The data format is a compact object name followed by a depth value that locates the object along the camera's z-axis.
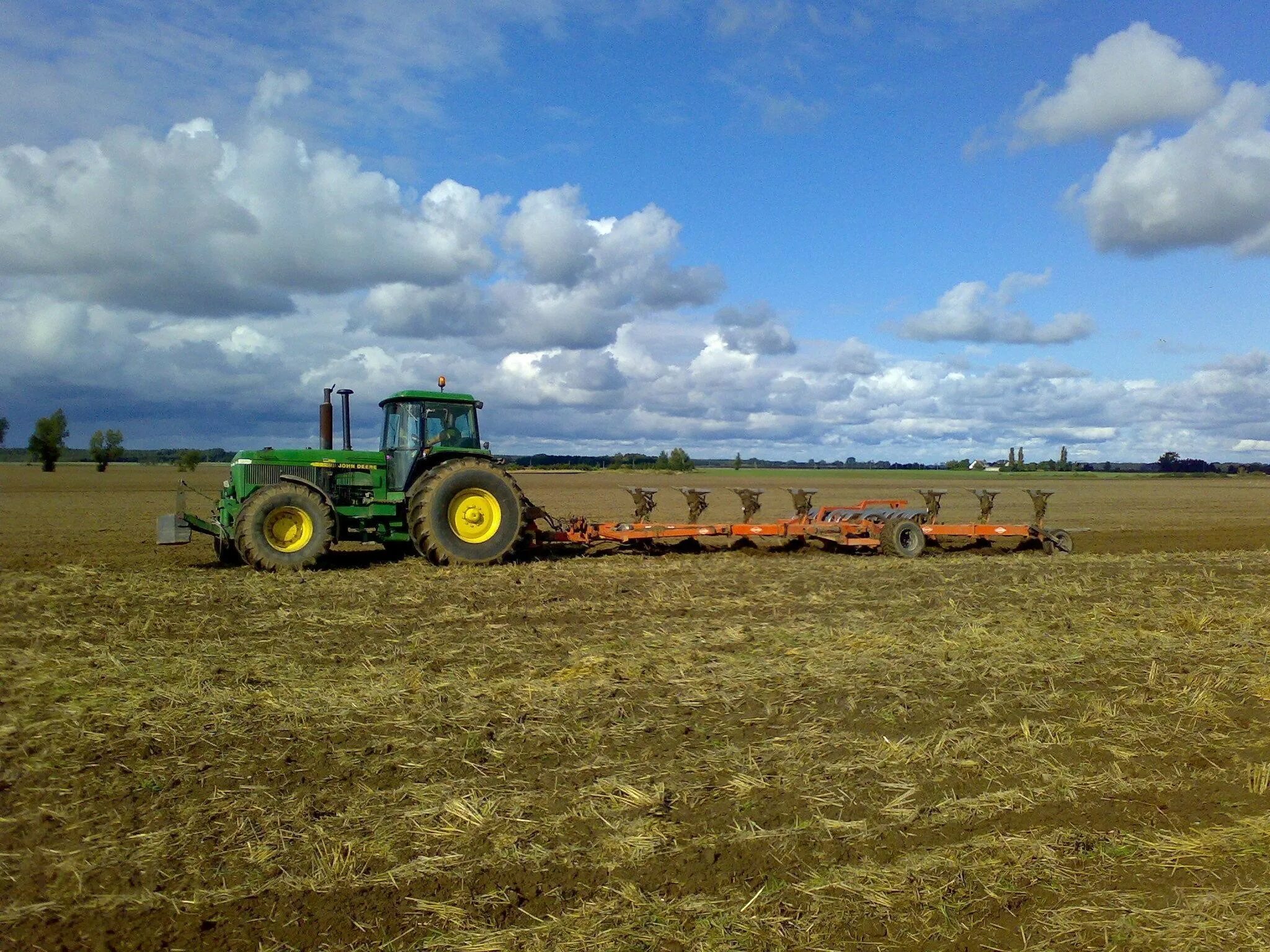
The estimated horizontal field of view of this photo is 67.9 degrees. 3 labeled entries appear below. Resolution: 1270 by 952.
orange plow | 14.65
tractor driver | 13.58
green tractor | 12.45
